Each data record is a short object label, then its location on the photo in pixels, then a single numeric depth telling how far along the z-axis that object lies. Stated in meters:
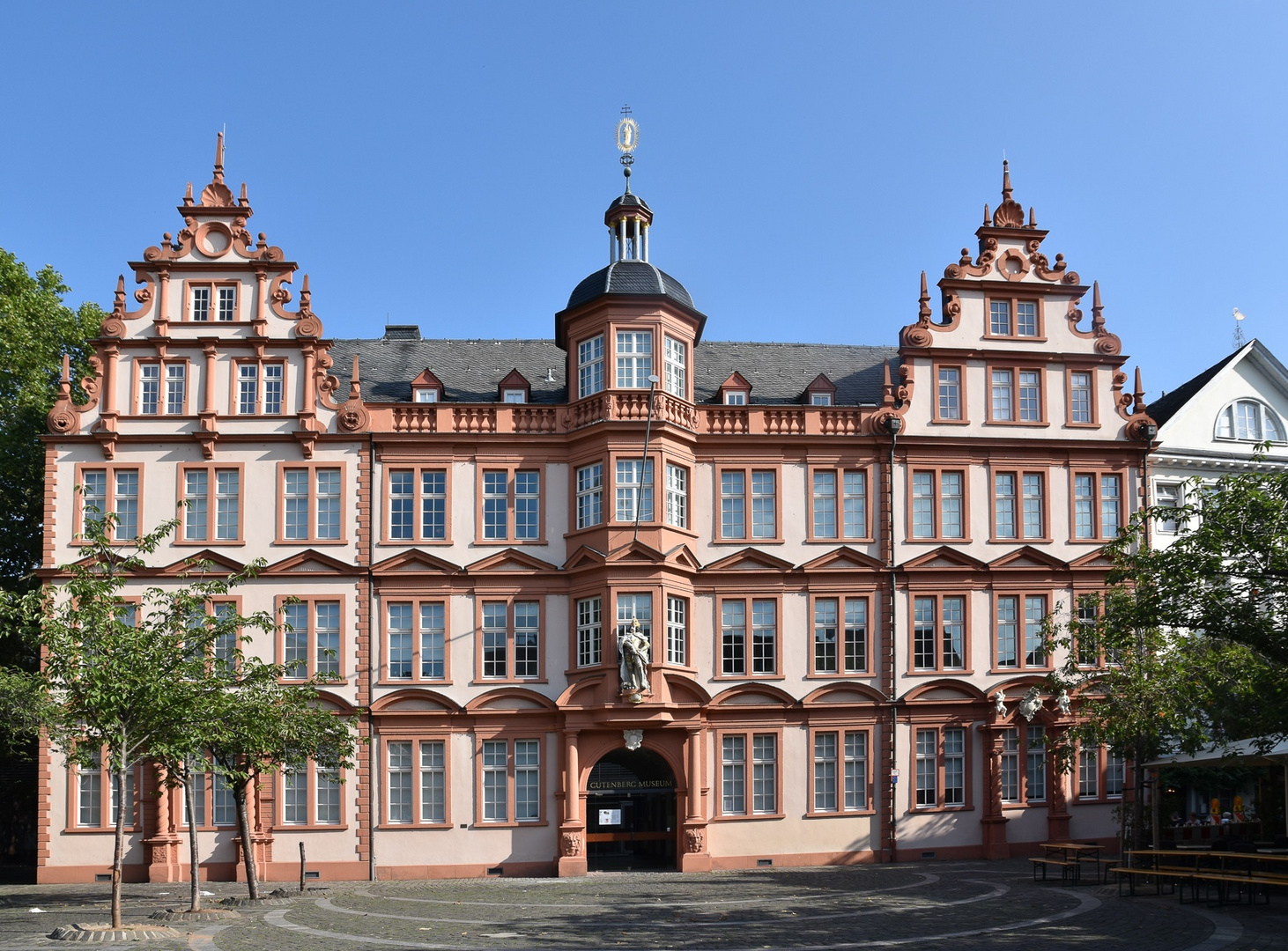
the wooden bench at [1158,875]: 29.34
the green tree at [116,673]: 26.80
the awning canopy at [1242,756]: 27.61
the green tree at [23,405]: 47.34
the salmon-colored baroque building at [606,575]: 39.69
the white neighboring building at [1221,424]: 45.59
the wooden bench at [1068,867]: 33.66
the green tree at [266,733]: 30.45
